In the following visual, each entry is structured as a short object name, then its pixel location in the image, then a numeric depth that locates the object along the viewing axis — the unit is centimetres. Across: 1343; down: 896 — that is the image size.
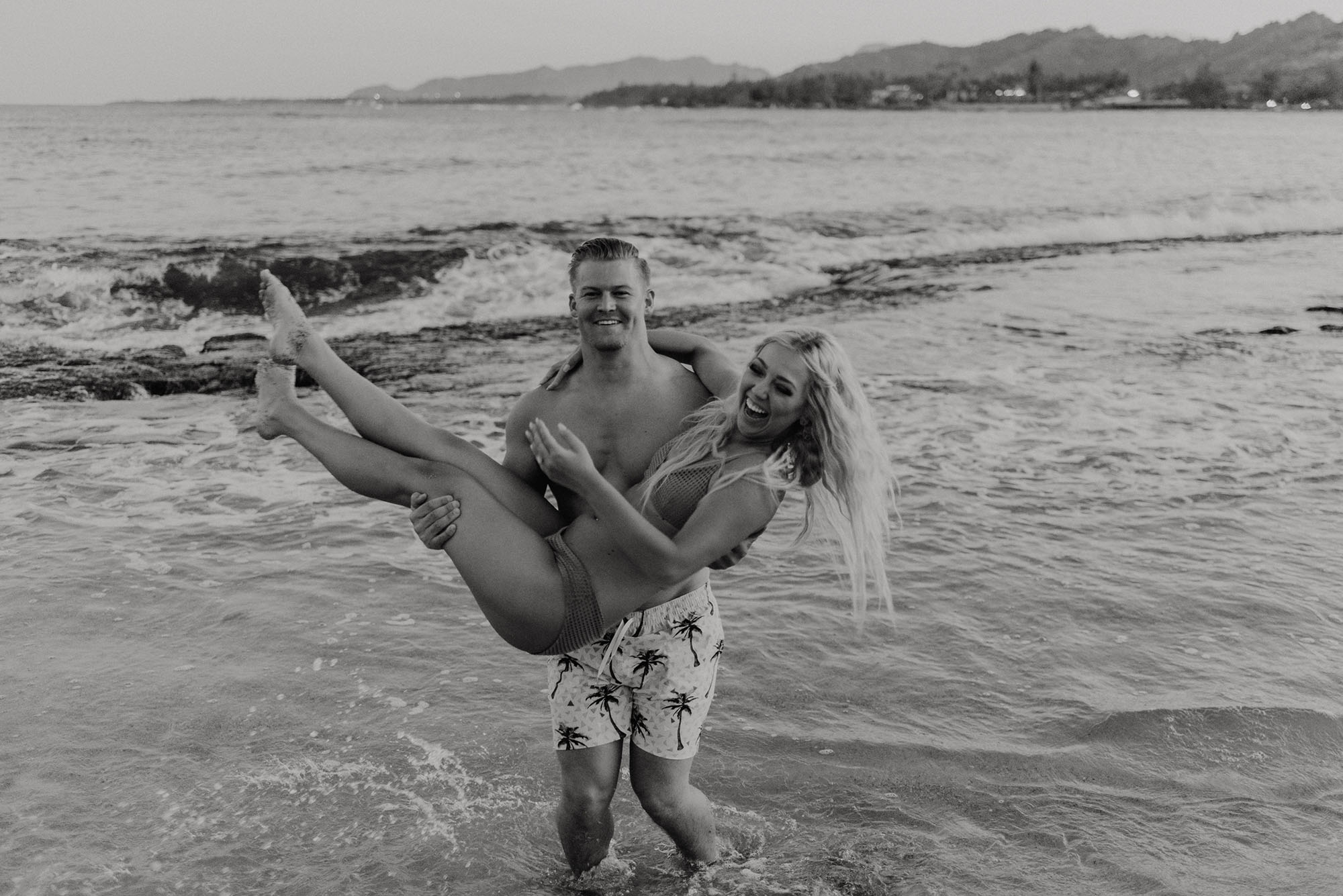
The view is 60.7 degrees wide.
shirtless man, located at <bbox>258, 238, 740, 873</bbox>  381
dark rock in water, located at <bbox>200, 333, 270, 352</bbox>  1370
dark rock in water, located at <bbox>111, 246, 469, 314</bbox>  1683
